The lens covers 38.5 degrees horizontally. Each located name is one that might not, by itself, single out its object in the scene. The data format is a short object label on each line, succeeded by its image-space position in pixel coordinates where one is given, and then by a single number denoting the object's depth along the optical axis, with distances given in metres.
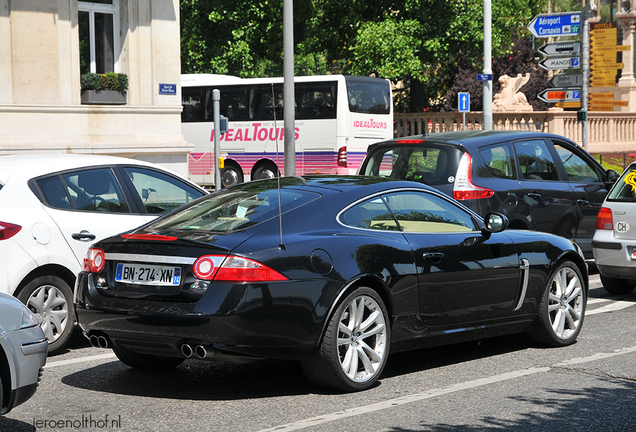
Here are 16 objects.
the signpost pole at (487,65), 26.47
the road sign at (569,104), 22.77
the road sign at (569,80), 22.41
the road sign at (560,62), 21.77
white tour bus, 27.41
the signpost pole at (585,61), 22.52
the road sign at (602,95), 38.44
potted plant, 20.08
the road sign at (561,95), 22.33
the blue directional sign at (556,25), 21.52
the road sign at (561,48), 21.64
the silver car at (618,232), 9.65
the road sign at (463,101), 28.05
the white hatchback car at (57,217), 6.73
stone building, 18.77
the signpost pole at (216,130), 18.04
